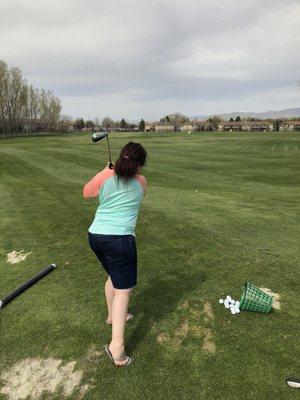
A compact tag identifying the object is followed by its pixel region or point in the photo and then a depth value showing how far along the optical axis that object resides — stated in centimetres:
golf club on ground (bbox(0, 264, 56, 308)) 477
